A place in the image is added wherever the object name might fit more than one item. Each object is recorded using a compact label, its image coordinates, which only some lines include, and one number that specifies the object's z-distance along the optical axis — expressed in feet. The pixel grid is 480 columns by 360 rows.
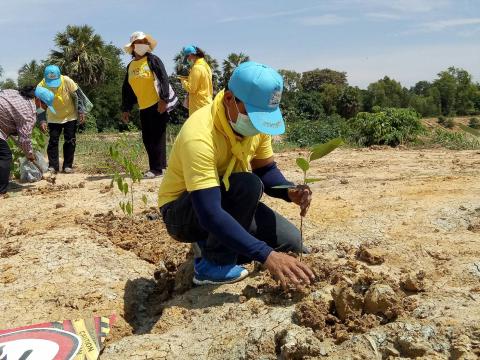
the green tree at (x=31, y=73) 93.09
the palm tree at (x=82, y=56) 85.35
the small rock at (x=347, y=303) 5.97
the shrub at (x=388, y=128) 29.76
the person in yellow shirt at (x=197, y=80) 16.31
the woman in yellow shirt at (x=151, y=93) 15.83
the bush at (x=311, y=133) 37.47
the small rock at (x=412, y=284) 6.39
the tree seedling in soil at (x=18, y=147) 17.13
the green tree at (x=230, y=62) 99.98
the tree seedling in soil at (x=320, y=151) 6.43
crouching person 6.23
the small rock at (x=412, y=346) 5.04
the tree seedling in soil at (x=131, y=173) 11.25
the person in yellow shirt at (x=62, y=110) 17.44
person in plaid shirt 15.07
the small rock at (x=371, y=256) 7.76
